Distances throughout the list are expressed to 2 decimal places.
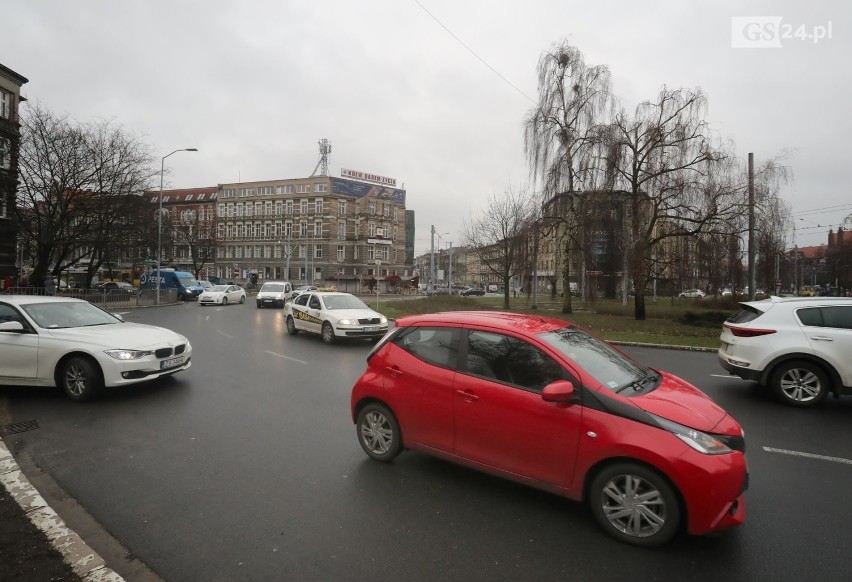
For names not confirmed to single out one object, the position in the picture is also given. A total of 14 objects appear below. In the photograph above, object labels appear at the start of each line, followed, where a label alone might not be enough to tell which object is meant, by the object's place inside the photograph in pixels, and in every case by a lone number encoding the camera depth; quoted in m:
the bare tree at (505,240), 31.57
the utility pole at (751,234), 18.72
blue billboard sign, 79.50
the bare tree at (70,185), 25.61
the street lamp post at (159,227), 33.19
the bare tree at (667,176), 21.47
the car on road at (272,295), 31.84
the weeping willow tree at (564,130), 26.59
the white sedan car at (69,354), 6.71
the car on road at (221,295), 33.91
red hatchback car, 3.15
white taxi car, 13.70
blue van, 41.69
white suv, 6.72
